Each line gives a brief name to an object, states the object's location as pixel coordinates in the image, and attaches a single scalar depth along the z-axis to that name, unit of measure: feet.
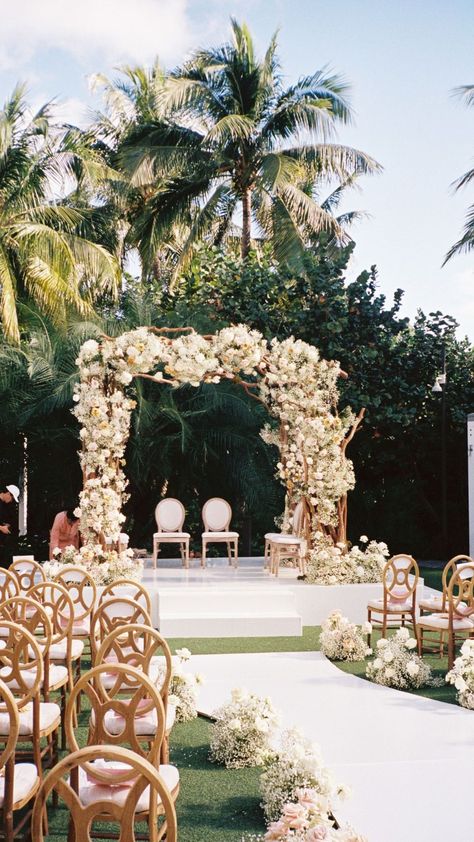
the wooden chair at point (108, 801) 7.29
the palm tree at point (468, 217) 55.26
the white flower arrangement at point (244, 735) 16.32
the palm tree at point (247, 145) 55.67
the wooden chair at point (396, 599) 26.84
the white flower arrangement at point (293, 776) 13.35
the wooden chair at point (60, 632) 17.61
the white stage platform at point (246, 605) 30.27
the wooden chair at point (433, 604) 25.19
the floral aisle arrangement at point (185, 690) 19.37
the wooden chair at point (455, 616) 23.11
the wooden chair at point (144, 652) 13.00
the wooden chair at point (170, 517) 39.78
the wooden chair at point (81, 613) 20.63
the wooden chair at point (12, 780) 10.12
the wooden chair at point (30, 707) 12.78
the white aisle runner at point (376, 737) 13.48
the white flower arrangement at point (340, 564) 34.04
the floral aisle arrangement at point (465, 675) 20.36
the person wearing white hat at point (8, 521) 42.22
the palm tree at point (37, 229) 50.62
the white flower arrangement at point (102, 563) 32.53
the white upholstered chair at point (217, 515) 40.52
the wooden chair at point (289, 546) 36.32
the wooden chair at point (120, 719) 10.34
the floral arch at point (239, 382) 33.65
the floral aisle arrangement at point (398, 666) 22.43
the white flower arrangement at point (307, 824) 9.66
